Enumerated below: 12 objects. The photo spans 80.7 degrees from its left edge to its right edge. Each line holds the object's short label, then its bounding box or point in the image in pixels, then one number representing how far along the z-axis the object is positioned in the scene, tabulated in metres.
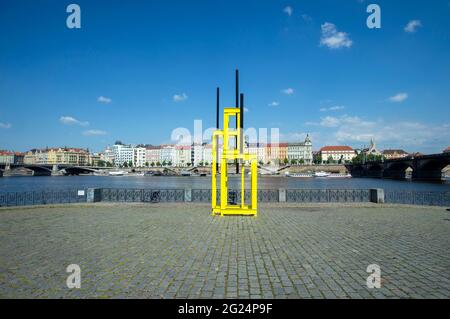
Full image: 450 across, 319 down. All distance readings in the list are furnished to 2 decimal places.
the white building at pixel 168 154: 171.75
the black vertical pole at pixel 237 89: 13.30
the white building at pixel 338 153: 175.88
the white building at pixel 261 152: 163.00
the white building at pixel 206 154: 162.96
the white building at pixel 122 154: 184.38
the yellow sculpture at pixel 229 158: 12.75
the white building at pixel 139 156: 179.98
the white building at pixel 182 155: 168.88
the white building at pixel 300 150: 165.75
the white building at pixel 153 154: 175.25
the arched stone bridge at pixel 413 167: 66.33
